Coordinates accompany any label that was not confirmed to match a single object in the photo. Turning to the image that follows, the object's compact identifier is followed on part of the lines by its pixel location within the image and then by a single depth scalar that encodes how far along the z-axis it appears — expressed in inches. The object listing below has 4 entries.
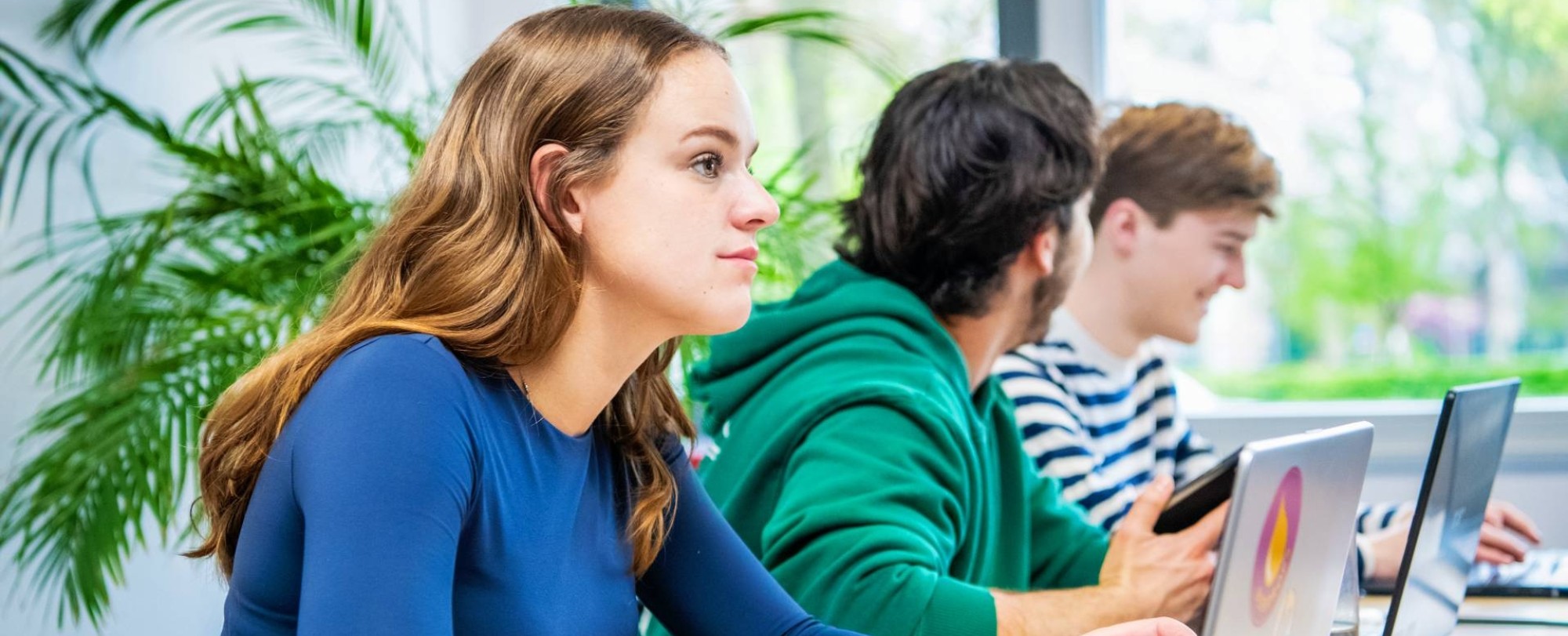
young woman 36.0
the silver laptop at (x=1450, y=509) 54.0
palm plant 68.4
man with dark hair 49.3
